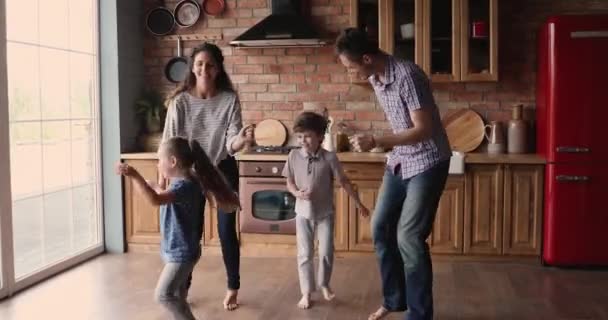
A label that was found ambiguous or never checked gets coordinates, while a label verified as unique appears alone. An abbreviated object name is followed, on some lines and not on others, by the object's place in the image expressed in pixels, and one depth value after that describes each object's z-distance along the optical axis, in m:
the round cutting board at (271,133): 5.31
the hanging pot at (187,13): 5.37
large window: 4.03
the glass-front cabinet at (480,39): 4.72
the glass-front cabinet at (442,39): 4.78
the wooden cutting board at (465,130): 5.07
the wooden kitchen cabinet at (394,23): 4.81
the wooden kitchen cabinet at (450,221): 4.64
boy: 3.52
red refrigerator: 4.38
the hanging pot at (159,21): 5.41
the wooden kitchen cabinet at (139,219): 5.05
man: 2.86
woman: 3.38
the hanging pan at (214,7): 5.33
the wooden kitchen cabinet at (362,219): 4.71
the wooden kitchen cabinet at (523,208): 4.58
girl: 2.77
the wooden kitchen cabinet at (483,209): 4.61
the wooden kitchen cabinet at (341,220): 4.75
